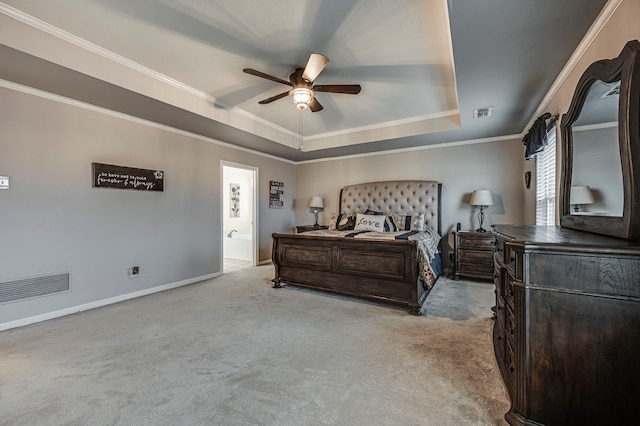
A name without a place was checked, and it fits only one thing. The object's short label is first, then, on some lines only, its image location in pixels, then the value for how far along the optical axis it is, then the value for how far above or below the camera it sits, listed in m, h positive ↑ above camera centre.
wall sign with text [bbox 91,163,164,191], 3.38 +0.46
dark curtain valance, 2.81 +0.89
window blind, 2.91 +0.37
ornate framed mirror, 1.38 +0.40
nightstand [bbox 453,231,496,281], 4.30 -0.67
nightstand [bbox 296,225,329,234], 5.86 -0.33
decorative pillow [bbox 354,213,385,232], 4.75 -0.18
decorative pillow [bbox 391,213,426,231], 4.81 -0.16
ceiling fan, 2.67 +1.31
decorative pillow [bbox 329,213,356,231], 5.12 -0.18
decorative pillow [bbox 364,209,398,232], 4.82 -0.21
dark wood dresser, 1.14 -0.53
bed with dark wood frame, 3.13 -0.71
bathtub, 6.39 -0.84
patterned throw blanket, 3.14 -0.38
